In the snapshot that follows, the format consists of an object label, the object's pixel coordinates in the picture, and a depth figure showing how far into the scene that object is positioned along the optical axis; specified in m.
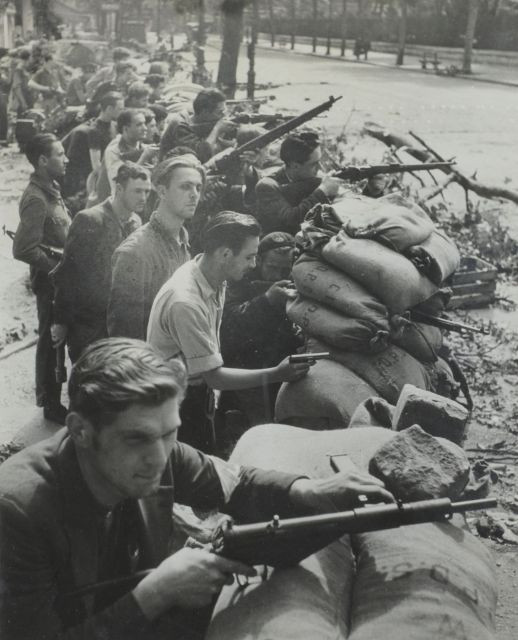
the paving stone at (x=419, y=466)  2.66
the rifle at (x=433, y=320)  4.76
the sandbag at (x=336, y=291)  4.45
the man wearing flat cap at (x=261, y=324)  4.72
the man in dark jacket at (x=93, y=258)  4.68
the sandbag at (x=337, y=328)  4.39
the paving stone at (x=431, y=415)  3.33
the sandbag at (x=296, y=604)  2.13
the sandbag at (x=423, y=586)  2.17
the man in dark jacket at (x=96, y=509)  1.83
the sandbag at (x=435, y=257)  4.75
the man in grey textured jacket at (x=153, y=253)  4.23
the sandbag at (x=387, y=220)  4.72
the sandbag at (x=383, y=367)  4.40
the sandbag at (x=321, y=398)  4.14
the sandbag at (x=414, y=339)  4.58
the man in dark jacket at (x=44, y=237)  5.16
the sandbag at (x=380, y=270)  4.51
